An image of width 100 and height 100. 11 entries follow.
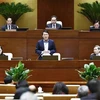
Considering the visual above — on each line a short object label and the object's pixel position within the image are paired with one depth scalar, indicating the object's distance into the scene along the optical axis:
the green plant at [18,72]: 9.80
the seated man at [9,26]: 14.40
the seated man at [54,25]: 14.24
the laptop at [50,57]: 11.14
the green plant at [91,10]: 16.48
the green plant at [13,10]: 16.41
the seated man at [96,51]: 12.10
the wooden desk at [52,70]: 10.91
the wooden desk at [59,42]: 14.07
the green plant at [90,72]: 9.87
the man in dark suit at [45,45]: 12.73
